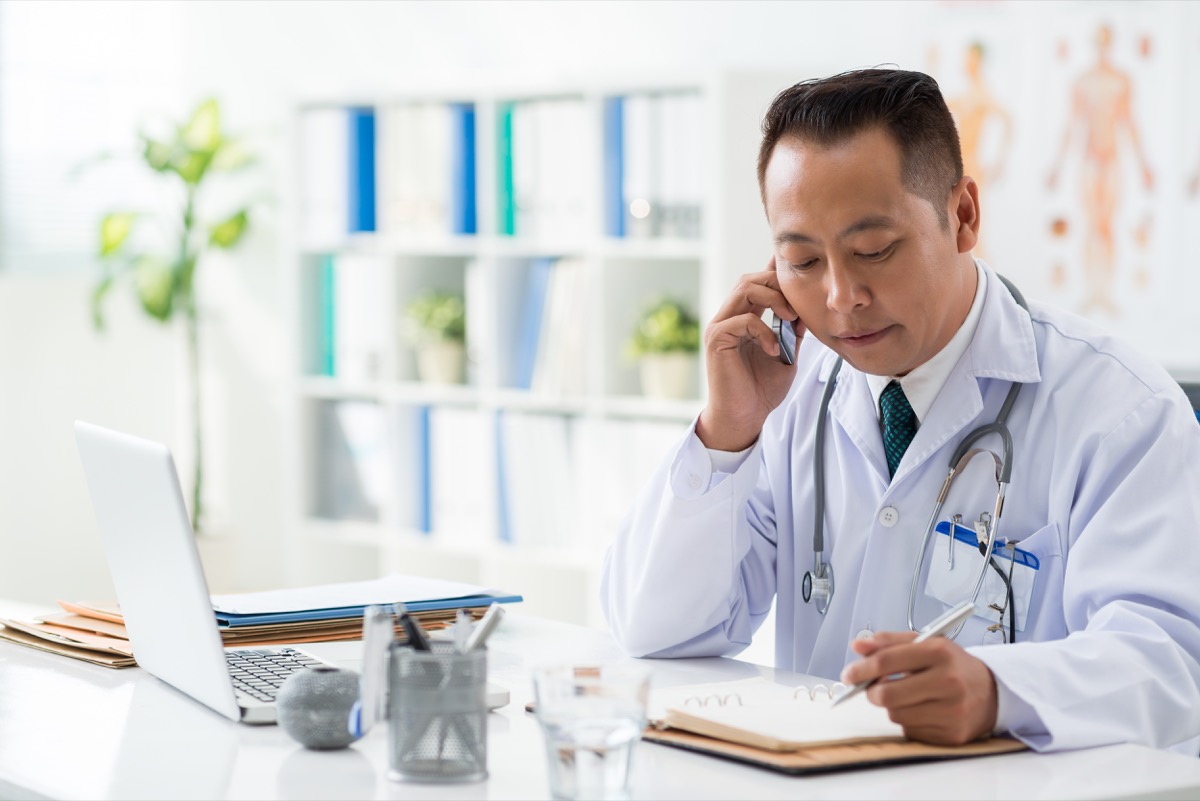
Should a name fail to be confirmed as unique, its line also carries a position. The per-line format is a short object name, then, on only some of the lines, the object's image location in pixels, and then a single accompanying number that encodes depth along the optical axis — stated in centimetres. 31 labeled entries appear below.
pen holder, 118
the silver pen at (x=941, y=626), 128
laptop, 136
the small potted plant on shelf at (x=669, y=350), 367
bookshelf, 363
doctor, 154
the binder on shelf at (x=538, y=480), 392
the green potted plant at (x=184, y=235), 455
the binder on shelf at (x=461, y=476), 403
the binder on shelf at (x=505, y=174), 391
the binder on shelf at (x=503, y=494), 400
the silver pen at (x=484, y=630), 122
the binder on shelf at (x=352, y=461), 429
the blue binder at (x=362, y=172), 421
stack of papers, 172
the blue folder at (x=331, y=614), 172
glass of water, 112
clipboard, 121
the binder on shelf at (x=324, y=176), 424
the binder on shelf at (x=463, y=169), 400
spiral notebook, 123
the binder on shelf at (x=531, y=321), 390
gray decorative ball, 128
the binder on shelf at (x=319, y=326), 437
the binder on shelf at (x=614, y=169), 369
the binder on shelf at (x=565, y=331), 383
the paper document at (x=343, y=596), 178
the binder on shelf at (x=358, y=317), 423
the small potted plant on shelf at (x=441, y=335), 410
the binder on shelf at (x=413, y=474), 418
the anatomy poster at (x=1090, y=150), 321
